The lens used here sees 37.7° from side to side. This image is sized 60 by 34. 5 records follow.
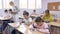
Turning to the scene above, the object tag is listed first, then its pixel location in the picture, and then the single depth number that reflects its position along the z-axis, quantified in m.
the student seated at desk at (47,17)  3.36
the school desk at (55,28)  2.44
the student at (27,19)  2.69
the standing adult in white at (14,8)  3.93
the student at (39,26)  2.05
